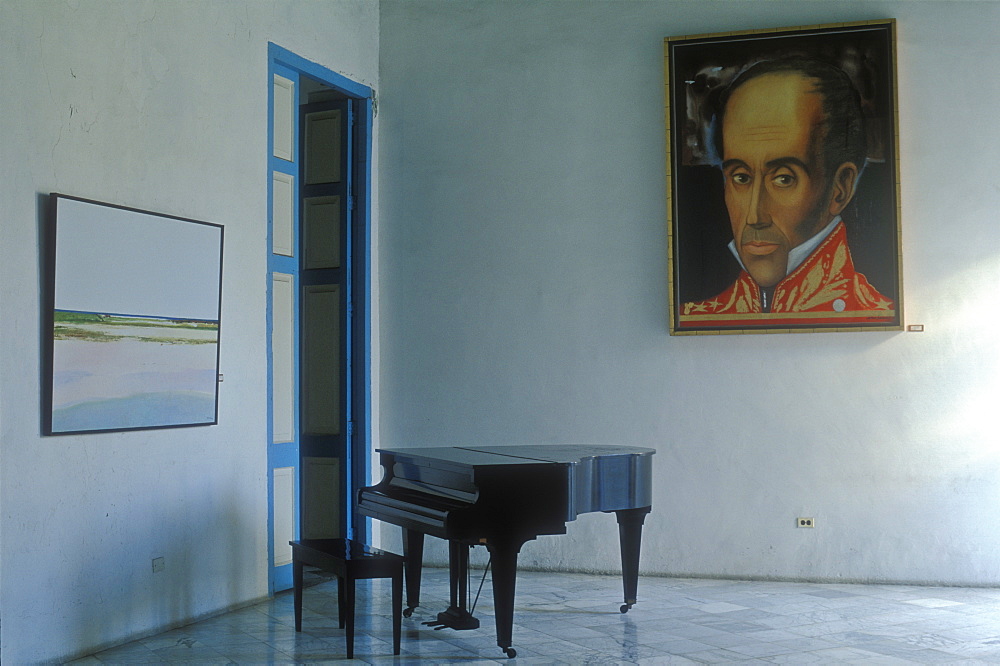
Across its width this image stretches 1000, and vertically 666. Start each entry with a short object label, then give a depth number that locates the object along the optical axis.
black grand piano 4.40
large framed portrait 6.01
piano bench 4.49
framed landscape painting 4.39
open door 6.64
